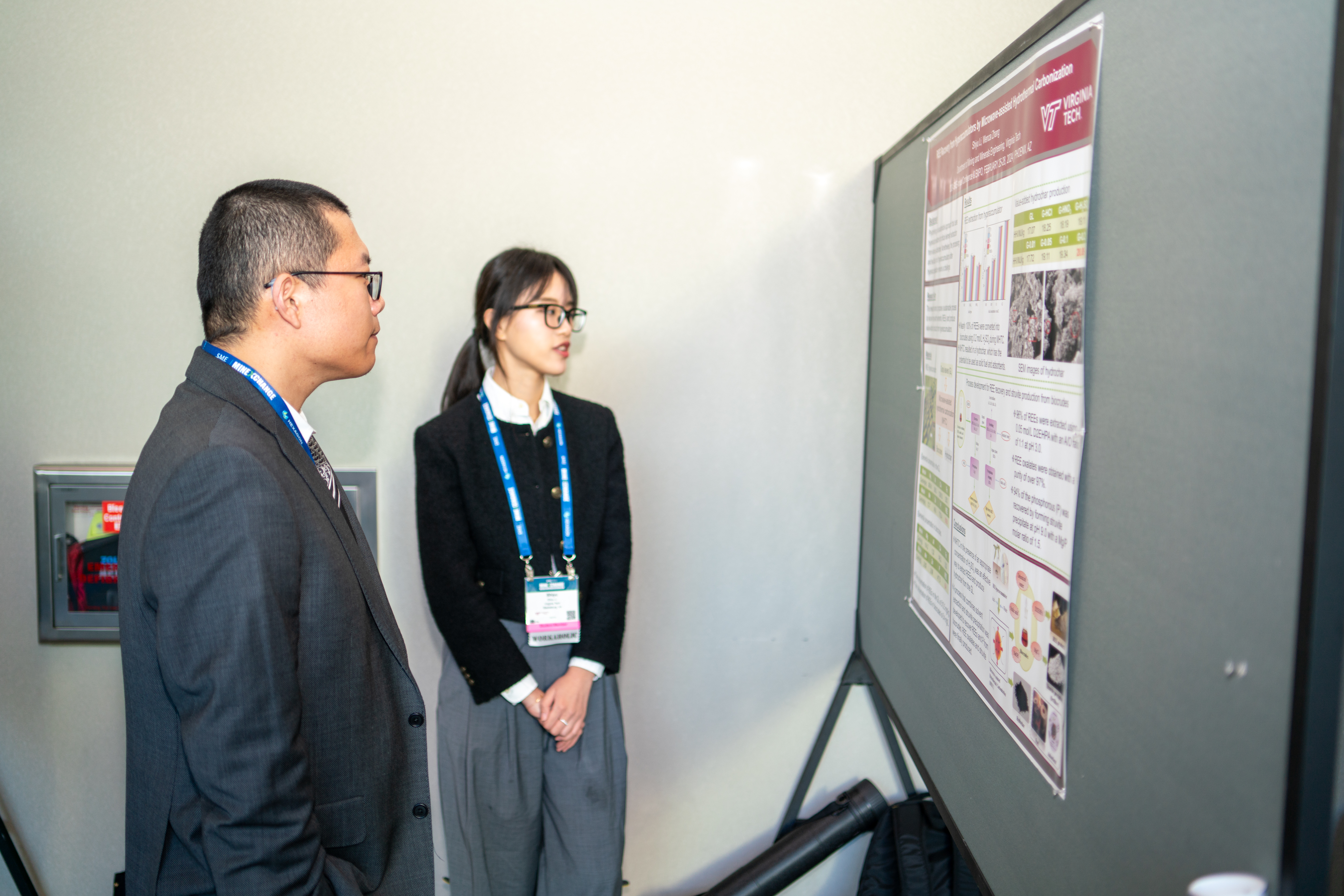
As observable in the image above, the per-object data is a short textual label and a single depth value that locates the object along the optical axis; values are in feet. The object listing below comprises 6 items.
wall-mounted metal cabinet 7.66
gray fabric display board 2.20
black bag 6.77
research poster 3.43
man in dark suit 3.52
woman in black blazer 6.45
